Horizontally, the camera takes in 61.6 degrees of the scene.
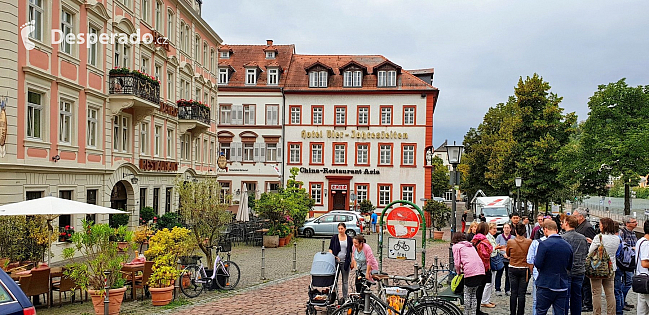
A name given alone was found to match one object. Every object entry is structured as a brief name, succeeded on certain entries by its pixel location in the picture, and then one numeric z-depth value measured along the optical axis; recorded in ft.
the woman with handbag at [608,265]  31.04
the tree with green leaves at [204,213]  46.11
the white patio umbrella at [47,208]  37.50
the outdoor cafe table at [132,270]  38.68
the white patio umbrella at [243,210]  85.56
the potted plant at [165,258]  36.99
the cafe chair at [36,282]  33.53
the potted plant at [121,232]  35.01
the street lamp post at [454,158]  46.19
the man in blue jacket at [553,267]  25.94
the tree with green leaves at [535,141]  128.26
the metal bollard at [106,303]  30.09
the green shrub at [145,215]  81.71
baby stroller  31.13
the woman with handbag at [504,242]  36.65
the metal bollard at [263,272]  49.35
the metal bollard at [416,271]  32.55
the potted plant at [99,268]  33.68
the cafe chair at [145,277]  38.37
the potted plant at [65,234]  60.13
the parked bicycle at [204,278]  40.57
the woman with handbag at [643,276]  26.81
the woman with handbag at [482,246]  32.37
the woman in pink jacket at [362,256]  34.19
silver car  93.15
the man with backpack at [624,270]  33.88
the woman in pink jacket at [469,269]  29.40
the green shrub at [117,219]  71.51
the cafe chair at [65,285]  35.94
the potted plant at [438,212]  97.69
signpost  36.17
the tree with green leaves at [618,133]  108.06
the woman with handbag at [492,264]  36.29
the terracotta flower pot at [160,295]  36.73
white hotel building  138.00
